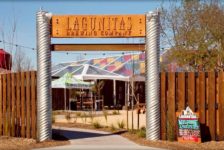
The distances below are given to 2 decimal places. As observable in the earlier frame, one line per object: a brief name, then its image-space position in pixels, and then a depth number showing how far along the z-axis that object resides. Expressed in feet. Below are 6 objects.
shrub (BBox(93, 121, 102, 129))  64.13
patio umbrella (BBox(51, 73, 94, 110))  115.24
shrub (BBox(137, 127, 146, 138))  52.11
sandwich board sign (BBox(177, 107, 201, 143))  48.65
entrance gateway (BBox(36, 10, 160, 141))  48.96
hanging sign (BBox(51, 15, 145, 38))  50.06
